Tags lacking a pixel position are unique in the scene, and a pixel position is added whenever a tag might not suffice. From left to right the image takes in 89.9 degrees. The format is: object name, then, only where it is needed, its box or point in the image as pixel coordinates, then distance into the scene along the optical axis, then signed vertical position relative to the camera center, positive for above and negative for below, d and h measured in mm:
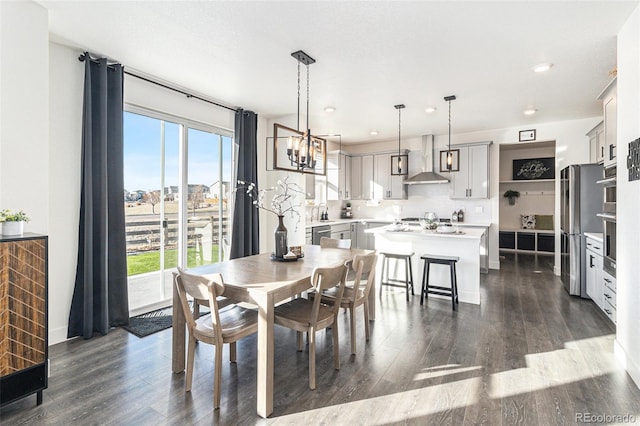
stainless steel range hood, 6641 +1229
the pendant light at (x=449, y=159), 4598 +777
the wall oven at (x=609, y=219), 3070 -54
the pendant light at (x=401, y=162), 4986 +843
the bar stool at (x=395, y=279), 4350 -847
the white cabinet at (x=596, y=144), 4195 +1006
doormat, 3229 -1176
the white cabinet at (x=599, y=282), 3359 -791
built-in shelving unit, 7805 +268
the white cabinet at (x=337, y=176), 7121 +835
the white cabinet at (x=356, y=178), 7480 +831
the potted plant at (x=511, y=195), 8359 +478
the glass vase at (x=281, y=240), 2980 -250
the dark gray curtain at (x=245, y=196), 4793 +274
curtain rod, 3064 +1534
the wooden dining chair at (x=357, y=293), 2723 -757
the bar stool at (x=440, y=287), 3900 -846
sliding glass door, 3756 +168
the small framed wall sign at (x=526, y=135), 5793 +1424
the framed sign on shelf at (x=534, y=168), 7875 +1128
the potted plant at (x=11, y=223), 1988 -62
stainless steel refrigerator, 4148 -21
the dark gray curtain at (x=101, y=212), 3066 +10
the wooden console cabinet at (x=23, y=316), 1943 -653
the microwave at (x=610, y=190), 3059 +231
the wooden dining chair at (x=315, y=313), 2221 -762
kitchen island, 4145 -503
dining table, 1978 -492
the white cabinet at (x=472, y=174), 6074 +766
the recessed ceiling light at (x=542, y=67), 3277 +1513
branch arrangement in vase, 5266 +315
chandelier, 3016 +636
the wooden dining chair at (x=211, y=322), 2008 -769
